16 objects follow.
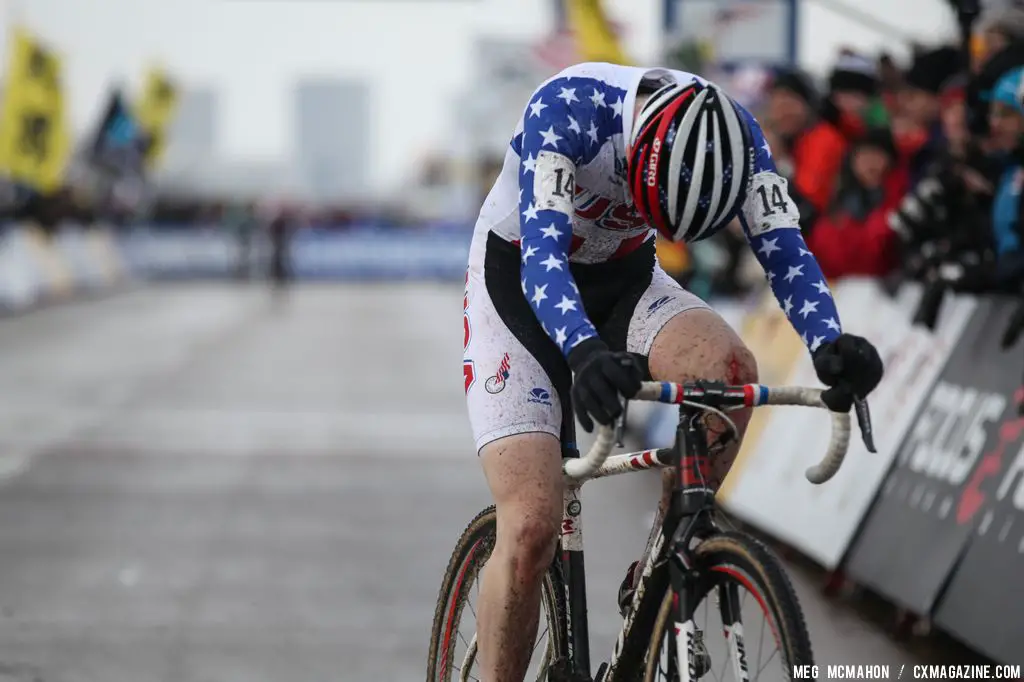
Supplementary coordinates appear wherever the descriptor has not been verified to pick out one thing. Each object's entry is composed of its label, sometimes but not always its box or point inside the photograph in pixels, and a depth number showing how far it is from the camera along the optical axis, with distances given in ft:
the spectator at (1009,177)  41.63
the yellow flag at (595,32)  108.27
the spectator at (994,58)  46.42
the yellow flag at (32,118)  227.61
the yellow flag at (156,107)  322.34
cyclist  22.65
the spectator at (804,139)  62.49
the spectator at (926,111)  56.65
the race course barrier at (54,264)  184.14
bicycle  21.02
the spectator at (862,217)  52.42
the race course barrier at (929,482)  36.17
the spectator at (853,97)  63.87
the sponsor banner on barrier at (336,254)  303.89
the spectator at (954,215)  45.57
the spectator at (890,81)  59.06
